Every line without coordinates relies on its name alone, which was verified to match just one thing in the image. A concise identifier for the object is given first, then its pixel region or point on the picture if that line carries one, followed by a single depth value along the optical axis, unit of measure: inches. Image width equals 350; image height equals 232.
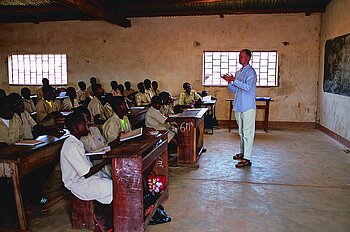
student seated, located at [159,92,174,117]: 234.0
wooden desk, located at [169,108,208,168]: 199.8
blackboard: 257.0
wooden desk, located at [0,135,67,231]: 108.0
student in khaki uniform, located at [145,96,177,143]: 203.6
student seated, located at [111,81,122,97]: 342.0
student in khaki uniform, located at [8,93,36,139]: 150.6
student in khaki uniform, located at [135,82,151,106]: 317.1
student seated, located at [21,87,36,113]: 242.4
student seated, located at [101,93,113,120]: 228.1
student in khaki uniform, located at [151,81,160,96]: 348.5
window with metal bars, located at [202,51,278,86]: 365.4
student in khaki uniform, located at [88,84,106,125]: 229.7
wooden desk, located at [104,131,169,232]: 107.5
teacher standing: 193.5
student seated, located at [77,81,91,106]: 326.6
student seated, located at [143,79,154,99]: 338.5
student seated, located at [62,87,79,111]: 248.4
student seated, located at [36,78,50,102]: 305.6
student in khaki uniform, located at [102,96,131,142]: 154.7
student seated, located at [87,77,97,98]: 326.3
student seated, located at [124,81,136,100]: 371.0
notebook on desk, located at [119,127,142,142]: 127.0
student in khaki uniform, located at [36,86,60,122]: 226.2
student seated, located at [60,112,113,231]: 108.3
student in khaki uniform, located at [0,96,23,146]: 144.6
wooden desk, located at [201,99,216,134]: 330.0
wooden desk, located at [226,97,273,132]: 328.2
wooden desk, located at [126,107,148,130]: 214.4
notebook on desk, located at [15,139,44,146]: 124.0
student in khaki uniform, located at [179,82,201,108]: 316.8
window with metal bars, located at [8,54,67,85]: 410.3
